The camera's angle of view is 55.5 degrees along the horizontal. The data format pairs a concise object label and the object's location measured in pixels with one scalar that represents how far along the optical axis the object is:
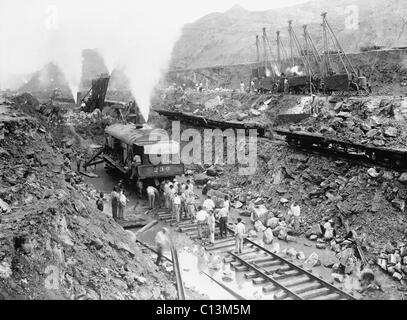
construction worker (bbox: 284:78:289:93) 25.64
